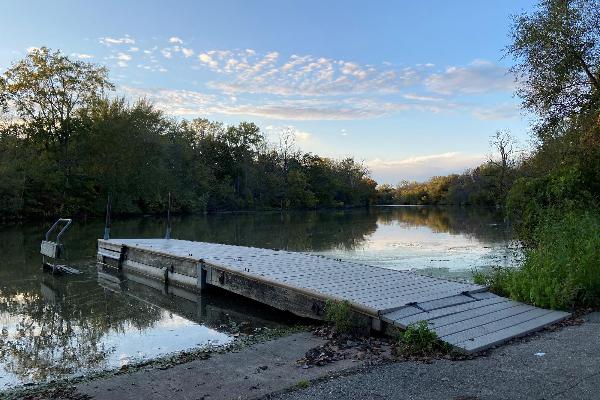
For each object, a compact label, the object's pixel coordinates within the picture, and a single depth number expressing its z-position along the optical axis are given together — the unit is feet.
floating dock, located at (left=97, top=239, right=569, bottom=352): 19.30
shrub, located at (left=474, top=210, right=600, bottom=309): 22.18
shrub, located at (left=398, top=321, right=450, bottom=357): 16.78
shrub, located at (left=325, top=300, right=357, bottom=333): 20.36
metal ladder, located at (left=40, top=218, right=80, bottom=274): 43.15
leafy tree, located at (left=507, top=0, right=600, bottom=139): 36.99
